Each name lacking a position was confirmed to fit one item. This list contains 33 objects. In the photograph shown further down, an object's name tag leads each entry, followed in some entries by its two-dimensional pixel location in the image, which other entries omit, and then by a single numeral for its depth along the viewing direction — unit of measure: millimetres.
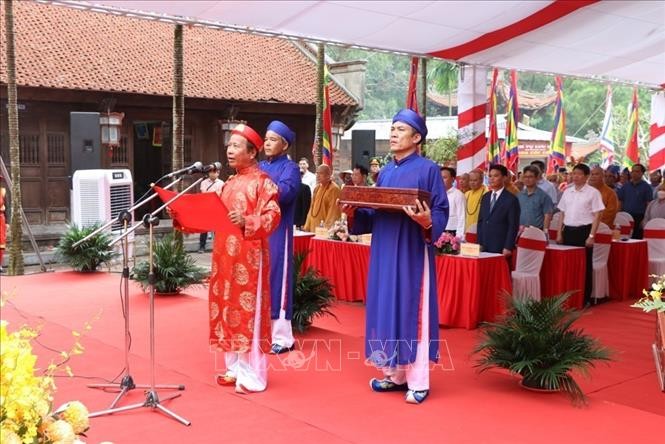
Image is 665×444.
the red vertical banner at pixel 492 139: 12938
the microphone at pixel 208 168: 3734
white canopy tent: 5941
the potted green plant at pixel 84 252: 8453
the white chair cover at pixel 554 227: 8027
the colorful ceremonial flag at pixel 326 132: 12414
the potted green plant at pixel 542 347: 4117
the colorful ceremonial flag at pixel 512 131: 16047
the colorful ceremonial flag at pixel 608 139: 23172
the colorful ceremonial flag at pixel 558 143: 19469
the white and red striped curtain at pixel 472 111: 8188
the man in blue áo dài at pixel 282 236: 4910
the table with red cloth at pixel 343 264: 7339
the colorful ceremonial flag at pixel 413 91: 10383
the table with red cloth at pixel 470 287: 6109
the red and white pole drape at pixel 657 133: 11531
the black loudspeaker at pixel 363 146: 15523
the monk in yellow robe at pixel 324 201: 8273
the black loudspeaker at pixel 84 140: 12492
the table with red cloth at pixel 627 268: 7781
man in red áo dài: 4062
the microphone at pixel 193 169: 3680
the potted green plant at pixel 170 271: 7219
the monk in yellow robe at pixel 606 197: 7957
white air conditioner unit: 10070
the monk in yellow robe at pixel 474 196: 7605
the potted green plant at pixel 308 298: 5688
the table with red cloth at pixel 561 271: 6984
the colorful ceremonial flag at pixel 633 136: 18766
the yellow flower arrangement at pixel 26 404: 1401
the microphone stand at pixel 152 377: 3623
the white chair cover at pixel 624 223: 8531
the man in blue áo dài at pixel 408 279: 4012
